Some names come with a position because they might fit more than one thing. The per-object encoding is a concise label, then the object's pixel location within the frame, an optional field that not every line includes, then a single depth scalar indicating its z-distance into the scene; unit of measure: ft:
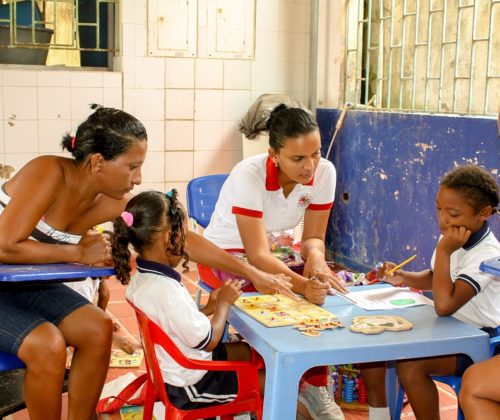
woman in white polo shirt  9.89
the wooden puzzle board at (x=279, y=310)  7.52
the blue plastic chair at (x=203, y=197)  12.25
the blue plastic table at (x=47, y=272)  7.18
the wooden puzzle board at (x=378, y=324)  7.23
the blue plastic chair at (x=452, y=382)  7.62
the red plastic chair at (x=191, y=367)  7.44
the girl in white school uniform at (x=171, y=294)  7.78
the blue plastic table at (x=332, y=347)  6.67
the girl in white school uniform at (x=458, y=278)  8.14
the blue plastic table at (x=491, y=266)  6.73
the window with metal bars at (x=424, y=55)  15.05
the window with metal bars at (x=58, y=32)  17.89
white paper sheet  8.29
